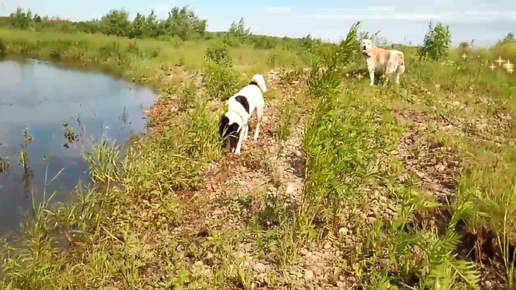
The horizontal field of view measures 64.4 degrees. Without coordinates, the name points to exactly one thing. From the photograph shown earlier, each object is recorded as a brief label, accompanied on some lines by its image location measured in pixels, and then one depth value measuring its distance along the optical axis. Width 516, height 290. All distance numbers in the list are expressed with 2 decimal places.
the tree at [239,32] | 24.59
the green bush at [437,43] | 12.32
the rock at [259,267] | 3.27
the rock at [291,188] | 4.50
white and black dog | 5.52
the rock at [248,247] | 3.51
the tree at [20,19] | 25.36
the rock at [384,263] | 3.21
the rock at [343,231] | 3.72
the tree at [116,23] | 25.78
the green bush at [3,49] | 17.35
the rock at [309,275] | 3.20
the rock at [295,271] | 3.23
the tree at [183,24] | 26.83
